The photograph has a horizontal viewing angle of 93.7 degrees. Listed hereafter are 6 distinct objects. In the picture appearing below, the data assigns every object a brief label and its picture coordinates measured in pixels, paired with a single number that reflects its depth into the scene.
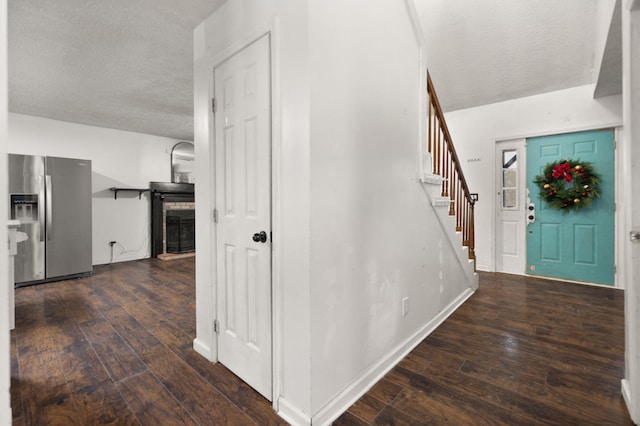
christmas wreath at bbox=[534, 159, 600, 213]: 3.71
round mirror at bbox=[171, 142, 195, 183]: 6.17
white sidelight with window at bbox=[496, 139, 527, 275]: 4.26
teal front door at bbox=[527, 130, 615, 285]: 3.69
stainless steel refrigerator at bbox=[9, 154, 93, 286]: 3.96
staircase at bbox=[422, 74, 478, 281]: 2.57
